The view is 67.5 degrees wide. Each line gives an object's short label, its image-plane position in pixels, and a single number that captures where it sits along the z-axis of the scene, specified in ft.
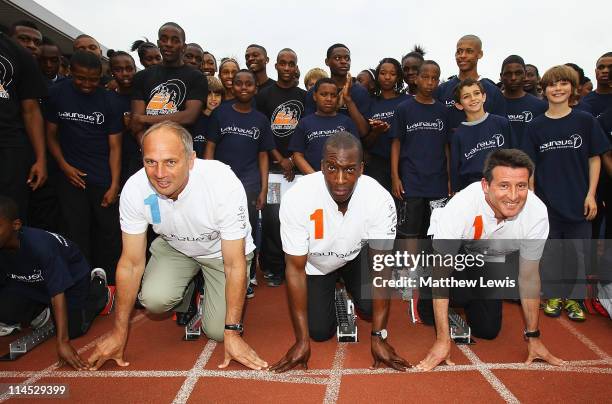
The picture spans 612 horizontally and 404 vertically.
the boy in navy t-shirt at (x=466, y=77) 14.74
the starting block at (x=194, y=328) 11.64
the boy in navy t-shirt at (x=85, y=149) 13.79
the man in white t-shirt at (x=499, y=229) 9.49
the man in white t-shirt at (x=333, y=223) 9.10
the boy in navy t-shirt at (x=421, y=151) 14.90
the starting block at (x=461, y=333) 11.23
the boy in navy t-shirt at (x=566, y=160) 13.14
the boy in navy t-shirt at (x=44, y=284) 9.72
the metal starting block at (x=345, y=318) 11.37
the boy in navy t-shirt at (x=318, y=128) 14.73
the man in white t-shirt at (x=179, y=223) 9.15
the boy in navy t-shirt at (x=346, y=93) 15.58
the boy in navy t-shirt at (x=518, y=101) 15.16
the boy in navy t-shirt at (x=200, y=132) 15.91
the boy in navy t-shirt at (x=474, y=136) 13.33
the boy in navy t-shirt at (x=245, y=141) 15.02
